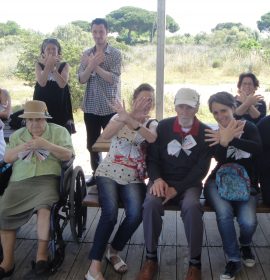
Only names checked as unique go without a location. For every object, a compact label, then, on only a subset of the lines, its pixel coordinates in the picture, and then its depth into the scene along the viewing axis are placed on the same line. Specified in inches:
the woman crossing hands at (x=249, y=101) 128.2
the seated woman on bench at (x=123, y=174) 101.4
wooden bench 104.3
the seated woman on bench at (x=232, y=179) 101.3
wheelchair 104.8
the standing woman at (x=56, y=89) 142.9
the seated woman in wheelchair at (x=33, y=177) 102.0
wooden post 166.4
